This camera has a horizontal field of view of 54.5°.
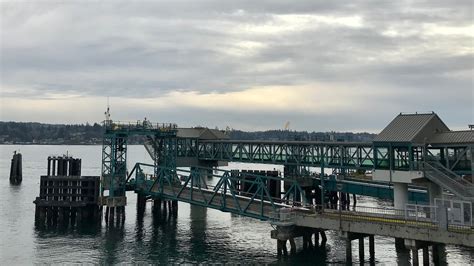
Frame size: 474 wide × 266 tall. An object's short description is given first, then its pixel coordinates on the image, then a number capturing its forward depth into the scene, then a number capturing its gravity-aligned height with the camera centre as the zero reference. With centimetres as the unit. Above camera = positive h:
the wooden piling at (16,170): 12794 -250
